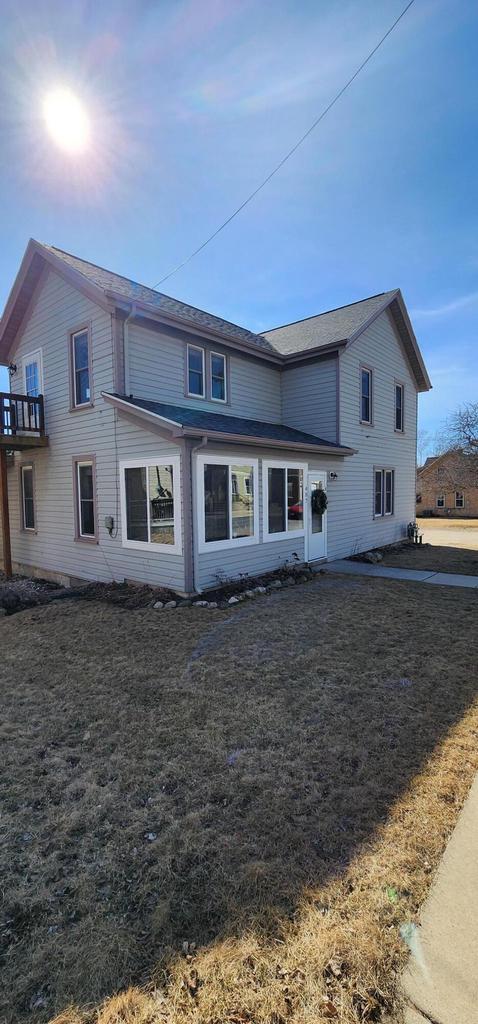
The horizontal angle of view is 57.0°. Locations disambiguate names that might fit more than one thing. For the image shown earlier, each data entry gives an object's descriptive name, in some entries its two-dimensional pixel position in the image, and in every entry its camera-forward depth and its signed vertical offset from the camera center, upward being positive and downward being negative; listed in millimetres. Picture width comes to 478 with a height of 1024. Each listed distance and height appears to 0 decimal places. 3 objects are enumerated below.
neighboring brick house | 35969 -1045
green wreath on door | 10797 -314
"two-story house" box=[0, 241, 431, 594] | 8180 +1300
